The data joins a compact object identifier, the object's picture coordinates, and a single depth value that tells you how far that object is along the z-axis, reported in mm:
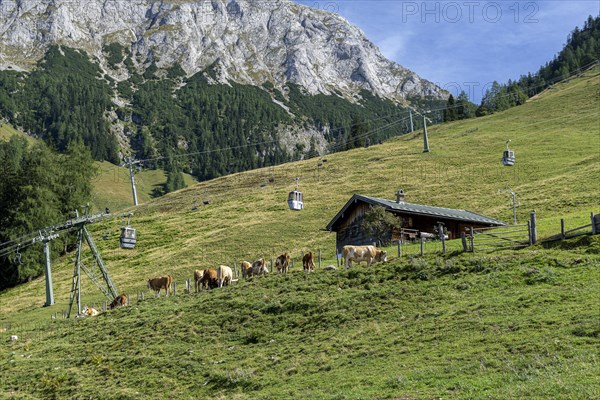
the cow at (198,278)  48656
